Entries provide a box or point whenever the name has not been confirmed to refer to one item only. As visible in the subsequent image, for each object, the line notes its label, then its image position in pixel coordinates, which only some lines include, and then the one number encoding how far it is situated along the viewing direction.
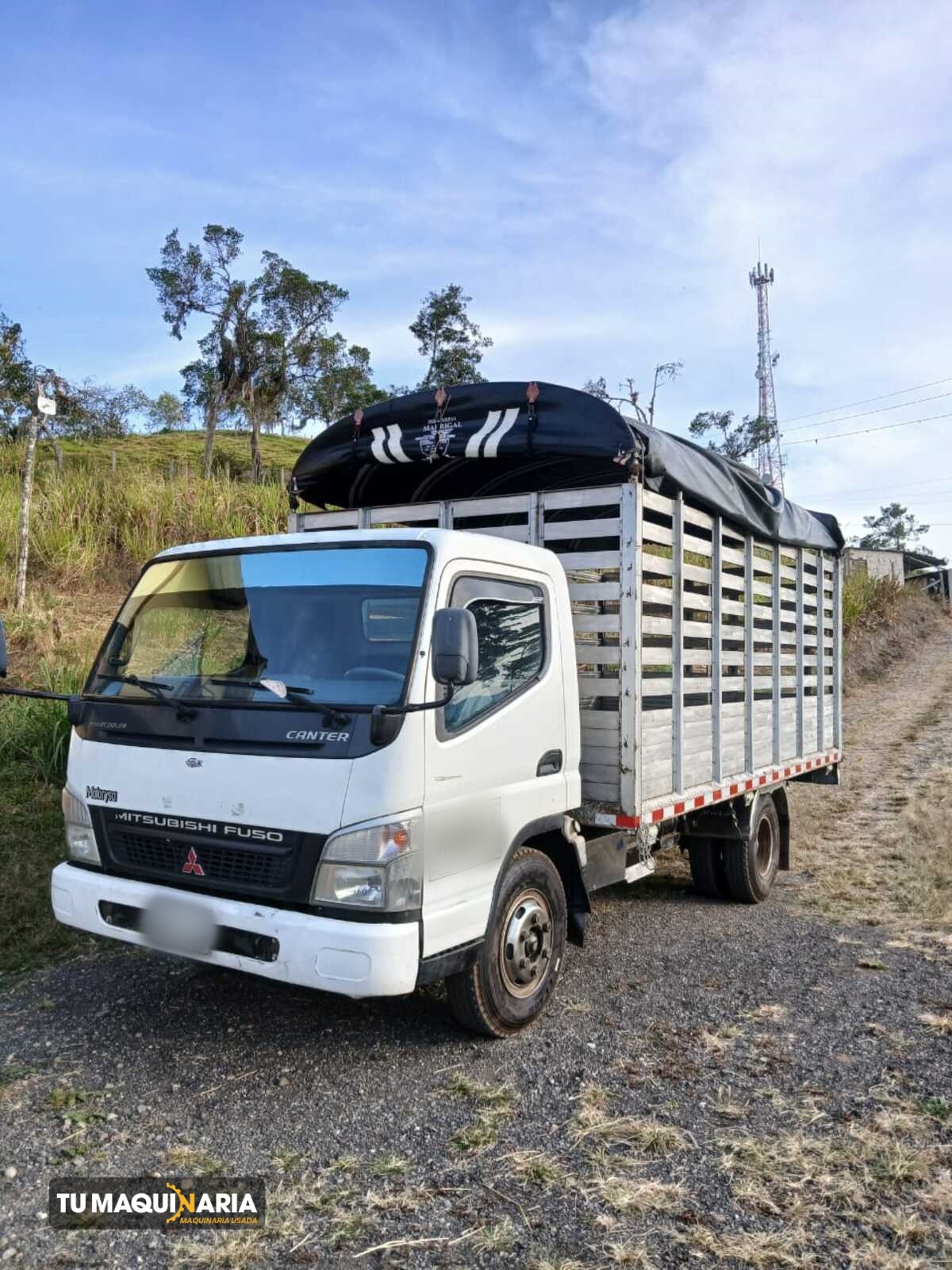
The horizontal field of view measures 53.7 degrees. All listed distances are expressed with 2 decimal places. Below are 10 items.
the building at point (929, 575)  35.38
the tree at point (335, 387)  29.06
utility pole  10.53
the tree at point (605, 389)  23.77
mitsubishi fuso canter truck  3.40
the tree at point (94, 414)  15.31
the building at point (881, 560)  30.74
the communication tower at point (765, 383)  30.75
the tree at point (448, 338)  25.00
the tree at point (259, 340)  27.77
